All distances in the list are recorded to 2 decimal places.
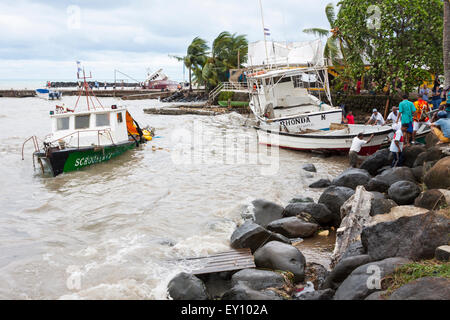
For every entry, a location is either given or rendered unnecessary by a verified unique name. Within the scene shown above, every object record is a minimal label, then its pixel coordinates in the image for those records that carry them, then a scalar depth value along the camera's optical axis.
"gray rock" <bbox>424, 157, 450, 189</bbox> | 7.89
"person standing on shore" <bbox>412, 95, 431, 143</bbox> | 13.92
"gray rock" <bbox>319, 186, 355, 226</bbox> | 8.99
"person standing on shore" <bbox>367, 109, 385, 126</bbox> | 17.08
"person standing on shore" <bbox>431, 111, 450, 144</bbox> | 10.77
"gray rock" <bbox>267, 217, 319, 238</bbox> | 8.40
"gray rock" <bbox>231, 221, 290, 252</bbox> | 7.65
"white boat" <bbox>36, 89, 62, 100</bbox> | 66.12
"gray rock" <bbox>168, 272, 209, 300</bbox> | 5.82
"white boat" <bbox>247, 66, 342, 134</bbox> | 18.77
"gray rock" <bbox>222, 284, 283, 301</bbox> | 5.27
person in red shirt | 18.90
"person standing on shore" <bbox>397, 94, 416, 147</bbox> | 11.68
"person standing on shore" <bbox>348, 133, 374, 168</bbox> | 14.03
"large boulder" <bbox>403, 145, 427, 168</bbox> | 11.59
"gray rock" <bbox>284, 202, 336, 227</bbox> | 8.85
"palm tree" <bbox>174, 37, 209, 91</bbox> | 53.84
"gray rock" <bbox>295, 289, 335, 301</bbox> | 5.10
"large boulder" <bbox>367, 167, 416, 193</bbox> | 9.78
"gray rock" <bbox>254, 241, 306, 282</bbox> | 6.44
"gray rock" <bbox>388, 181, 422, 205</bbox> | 8.30
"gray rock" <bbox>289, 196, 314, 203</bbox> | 10.20
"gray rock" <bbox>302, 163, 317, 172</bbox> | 14.85
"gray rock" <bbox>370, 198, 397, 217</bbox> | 7.66
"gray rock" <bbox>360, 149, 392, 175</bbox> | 12.47
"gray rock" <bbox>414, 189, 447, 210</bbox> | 6.87
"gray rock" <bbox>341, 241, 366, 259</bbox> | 6.23
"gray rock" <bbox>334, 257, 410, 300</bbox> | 4.71
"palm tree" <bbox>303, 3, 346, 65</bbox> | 29.59
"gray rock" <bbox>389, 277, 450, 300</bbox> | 3.96
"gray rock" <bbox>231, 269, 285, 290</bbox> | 5.96
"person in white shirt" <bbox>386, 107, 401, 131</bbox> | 15.95
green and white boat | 14.65
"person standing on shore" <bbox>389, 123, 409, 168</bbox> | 11.54
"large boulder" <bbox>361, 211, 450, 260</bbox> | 5.29
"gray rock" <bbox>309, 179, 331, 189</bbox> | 12.47
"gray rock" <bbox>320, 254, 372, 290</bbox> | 5.62
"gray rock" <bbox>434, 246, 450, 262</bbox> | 4.91
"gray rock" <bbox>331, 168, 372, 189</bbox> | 10.80
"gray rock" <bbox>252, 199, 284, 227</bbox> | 9.41
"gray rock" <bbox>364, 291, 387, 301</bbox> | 4.36
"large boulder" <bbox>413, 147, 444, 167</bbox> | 9.92
